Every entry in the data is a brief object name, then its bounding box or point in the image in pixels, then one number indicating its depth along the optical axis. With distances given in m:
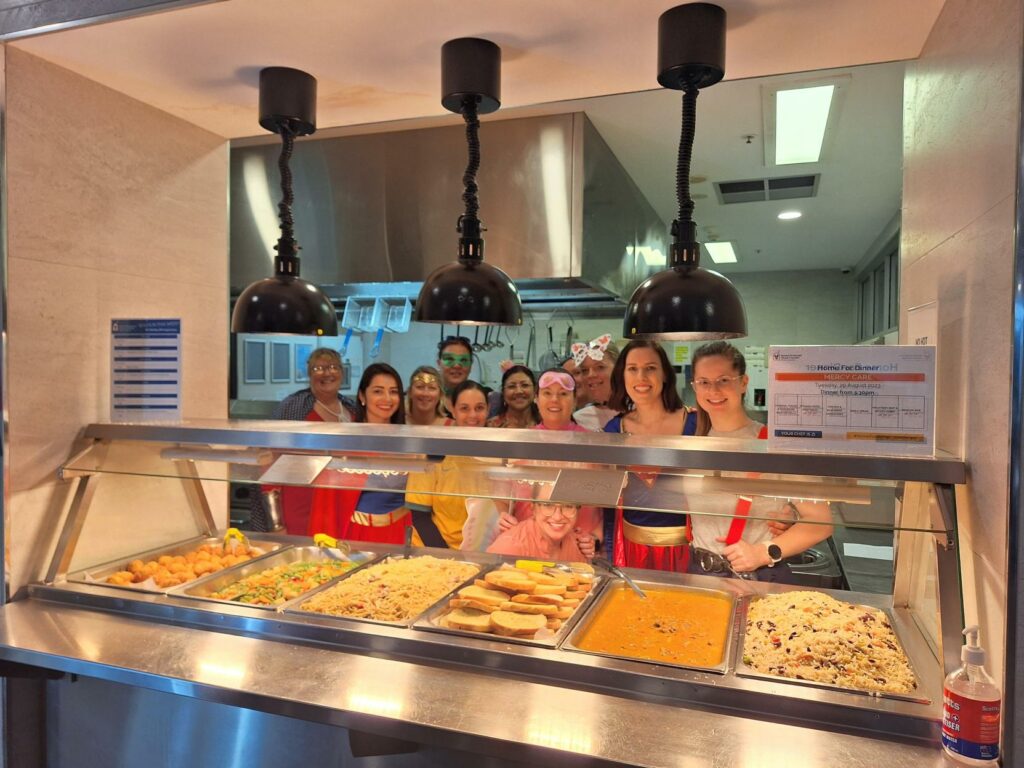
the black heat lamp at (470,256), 1.63
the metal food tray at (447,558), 1.75
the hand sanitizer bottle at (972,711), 1.10
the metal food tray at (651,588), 1.44
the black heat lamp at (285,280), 1.84
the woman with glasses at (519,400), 3.69
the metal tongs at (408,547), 2.22
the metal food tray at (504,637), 1.54
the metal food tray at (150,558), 1.93
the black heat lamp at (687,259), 1.46
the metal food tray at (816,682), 1.28
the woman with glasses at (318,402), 3.49
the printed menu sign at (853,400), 1.33
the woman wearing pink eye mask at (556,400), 3.32
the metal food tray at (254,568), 1.90
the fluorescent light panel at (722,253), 5.71
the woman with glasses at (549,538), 2.32
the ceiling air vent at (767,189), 4.16
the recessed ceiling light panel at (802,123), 3.05
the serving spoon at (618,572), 1.90
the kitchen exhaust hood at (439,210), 3.30
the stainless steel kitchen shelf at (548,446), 1.31
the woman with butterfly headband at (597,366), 3.95
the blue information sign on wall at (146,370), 2.03
